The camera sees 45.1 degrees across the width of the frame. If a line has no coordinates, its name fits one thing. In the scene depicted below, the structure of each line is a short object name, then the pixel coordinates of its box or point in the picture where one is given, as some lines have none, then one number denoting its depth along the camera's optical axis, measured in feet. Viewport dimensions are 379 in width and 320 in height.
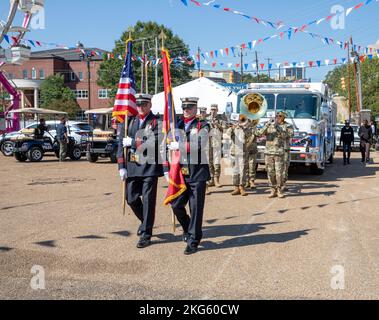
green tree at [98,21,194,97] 172.86
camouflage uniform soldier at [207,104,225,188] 37.01
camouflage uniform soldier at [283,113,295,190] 33.65
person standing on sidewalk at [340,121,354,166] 59.06
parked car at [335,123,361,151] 85.43
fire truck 41.22
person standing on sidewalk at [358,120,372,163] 58.70
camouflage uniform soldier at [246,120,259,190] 36.63
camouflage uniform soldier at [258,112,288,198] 32.78
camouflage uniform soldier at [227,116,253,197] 33.63
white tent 82.42
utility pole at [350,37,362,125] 102.47
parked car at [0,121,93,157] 69.71
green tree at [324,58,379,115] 148.98
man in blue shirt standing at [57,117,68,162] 60.23
